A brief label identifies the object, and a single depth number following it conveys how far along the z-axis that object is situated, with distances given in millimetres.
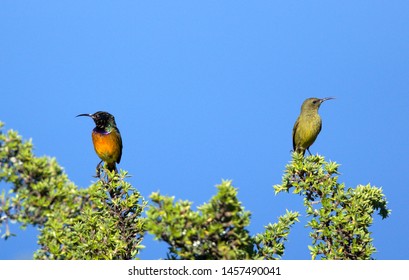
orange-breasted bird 20547
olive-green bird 23047
